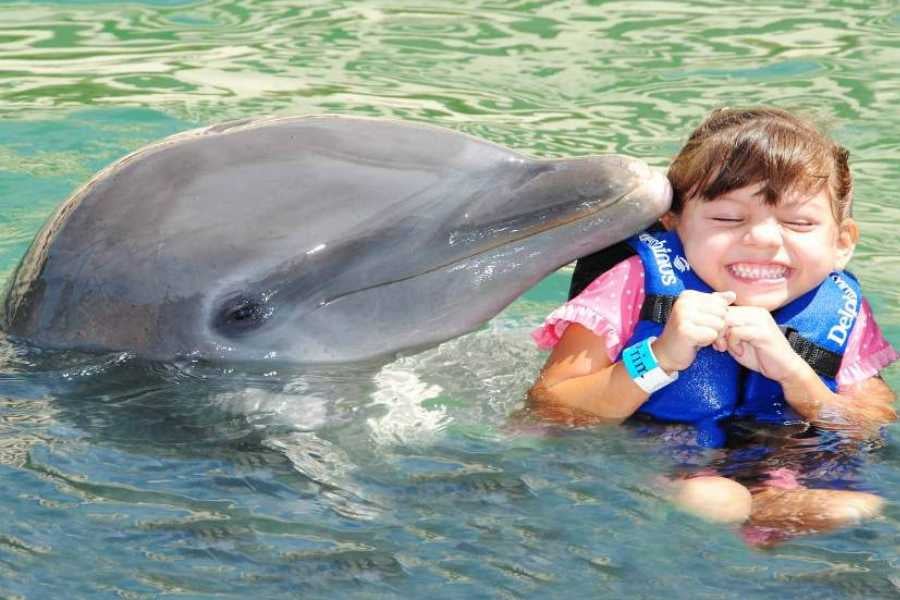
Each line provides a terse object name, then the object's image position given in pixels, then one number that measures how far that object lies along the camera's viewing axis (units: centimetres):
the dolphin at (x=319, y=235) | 1136
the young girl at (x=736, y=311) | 1166
